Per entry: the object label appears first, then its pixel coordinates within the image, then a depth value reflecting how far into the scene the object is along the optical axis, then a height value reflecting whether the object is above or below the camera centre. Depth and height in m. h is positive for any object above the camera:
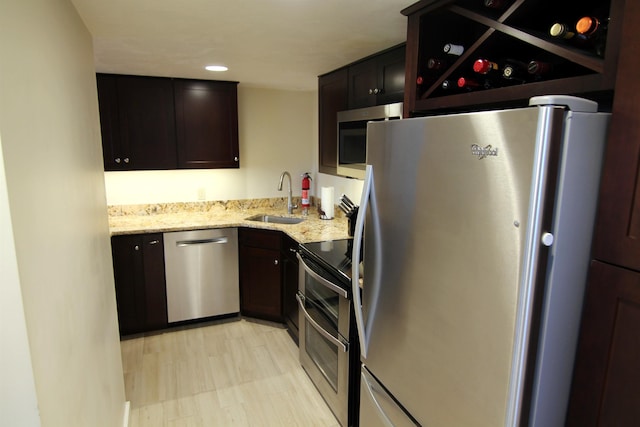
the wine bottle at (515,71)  1.23 +0.25
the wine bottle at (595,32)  1.00 +0.31
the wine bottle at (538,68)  1.16 +0.25
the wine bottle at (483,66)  1.26 +0.27
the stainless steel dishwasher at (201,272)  3.29 -1.08
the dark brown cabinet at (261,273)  3.31 -1.08
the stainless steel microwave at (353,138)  2.20 +0.07
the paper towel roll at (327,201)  3.58 -0.48
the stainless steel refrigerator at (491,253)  0.91 -0.28
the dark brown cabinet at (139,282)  3.13 -1.11
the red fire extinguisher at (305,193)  3.95 -0.45
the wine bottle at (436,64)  1.63 +0.36
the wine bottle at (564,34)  1.06 +0.32
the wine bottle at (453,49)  1.50 +0.38
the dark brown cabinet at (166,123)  3.20 +0.21
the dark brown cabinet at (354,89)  2.15 +0.38
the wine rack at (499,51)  1.04 +0.34
